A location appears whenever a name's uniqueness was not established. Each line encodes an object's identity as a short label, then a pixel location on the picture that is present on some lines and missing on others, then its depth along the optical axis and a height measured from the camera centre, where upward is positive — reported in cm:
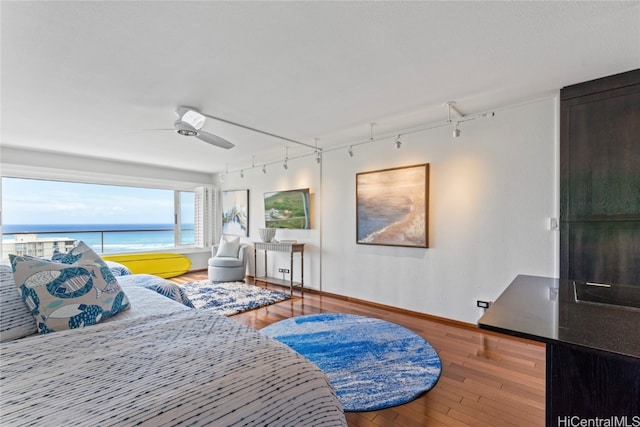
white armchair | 557 -103
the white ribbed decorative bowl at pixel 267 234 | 531 -45
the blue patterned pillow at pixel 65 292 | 144 -44
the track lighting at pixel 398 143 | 360 +85
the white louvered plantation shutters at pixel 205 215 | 686 -11
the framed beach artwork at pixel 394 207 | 363 +4
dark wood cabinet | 226 +24
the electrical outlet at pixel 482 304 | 317 -107
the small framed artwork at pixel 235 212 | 626 -4
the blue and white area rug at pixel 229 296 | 404 -138
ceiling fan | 281 +88
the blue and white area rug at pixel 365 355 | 200 -130
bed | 81 -57
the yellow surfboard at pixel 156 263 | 556 -109
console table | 485 -75
